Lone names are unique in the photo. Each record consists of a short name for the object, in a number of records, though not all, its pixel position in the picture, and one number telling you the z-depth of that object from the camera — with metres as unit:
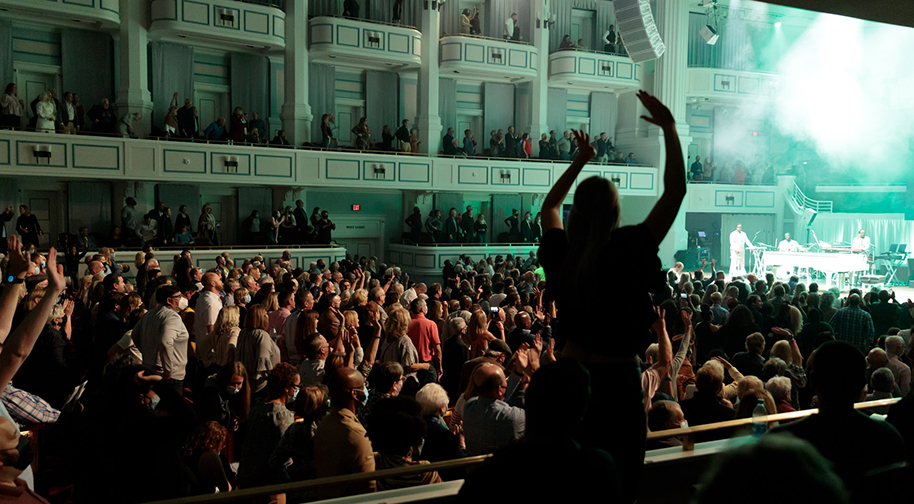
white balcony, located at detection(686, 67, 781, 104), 21.75
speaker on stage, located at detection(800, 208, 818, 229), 22.34
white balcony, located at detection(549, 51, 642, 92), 20.94
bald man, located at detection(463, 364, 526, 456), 3.64
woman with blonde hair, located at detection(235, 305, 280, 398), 5.34
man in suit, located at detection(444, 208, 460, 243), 19.14
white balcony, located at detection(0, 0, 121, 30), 14.44
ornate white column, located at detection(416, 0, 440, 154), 19.58
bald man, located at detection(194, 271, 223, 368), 6.64
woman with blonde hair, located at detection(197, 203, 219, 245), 16.17
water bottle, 3.21
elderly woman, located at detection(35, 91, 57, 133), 14.46
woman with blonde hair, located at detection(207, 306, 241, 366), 5.69
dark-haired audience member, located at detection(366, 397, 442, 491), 3.28
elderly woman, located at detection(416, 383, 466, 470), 3.72
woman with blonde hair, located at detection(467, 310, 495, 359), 6.19
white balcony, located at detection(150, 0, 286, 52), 15.75
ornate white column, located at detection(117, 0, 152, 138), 15.77
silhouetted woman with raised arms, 1.92
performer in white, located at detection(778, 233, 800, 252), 18.77
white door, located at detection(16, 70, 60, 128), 16.06
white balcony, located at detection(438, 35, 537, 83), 19.62
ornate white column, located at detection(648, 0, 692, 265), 21.23
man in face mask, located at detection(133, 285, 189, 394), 5.41
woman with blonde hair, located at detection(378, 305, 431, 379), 5.71
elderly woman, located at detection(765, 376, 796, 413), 4.73
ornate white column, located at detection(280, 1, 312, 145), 17.73
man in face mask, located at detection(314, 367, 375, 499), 3.22
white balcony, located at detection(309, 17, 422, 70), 17.84
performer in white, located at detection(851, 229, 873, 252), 18.75
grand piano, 17.14
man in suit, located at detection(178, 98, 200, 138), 16.09
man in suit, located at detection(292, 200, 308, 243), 17.11
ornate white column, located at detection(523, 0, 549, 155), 20.94
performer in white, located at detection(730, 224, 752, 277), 19.95
